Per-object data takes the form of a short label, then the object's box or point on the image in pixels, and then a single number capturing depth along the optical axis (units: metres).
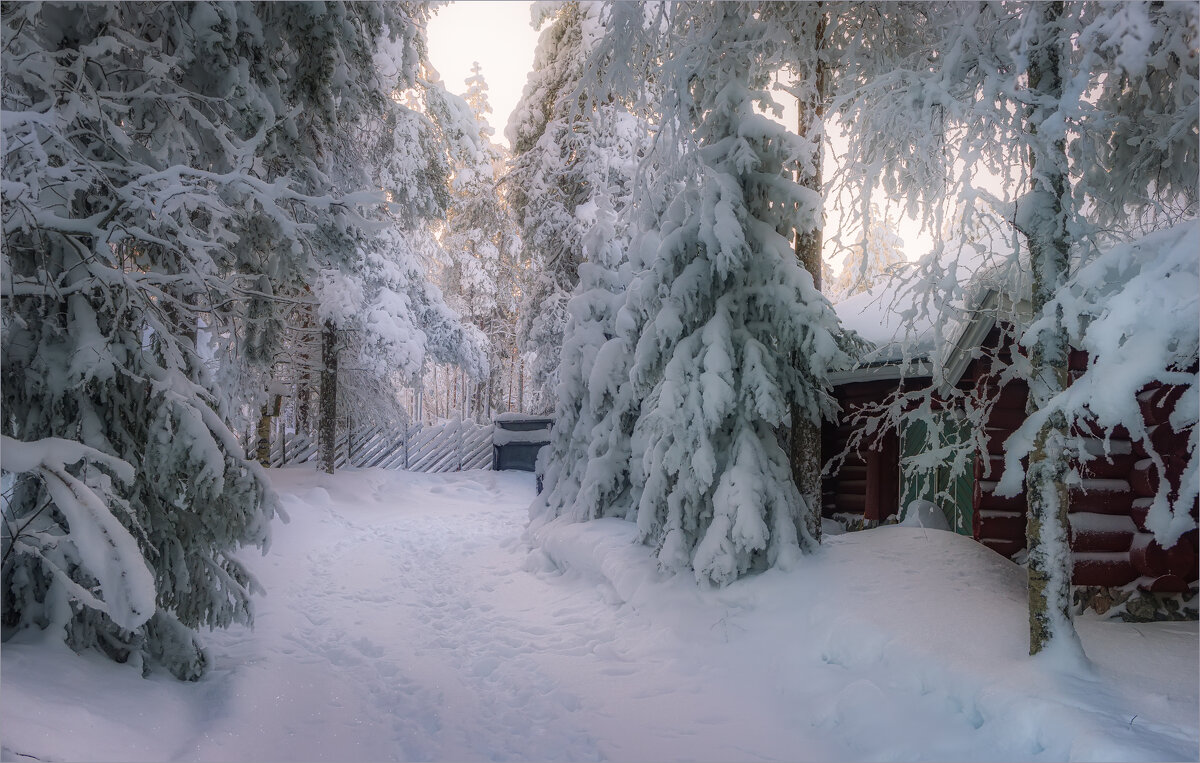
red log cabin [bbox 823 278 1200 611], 7.13
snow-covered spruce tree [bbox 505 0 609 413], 16.30
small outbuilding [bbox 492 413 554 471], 20.73
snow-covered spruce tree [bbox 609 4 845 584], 7.31
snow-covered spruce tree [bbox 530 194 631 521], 11.53
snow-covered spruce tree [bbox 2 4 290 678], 4.19
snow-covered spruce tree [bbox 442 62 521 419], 20.11
